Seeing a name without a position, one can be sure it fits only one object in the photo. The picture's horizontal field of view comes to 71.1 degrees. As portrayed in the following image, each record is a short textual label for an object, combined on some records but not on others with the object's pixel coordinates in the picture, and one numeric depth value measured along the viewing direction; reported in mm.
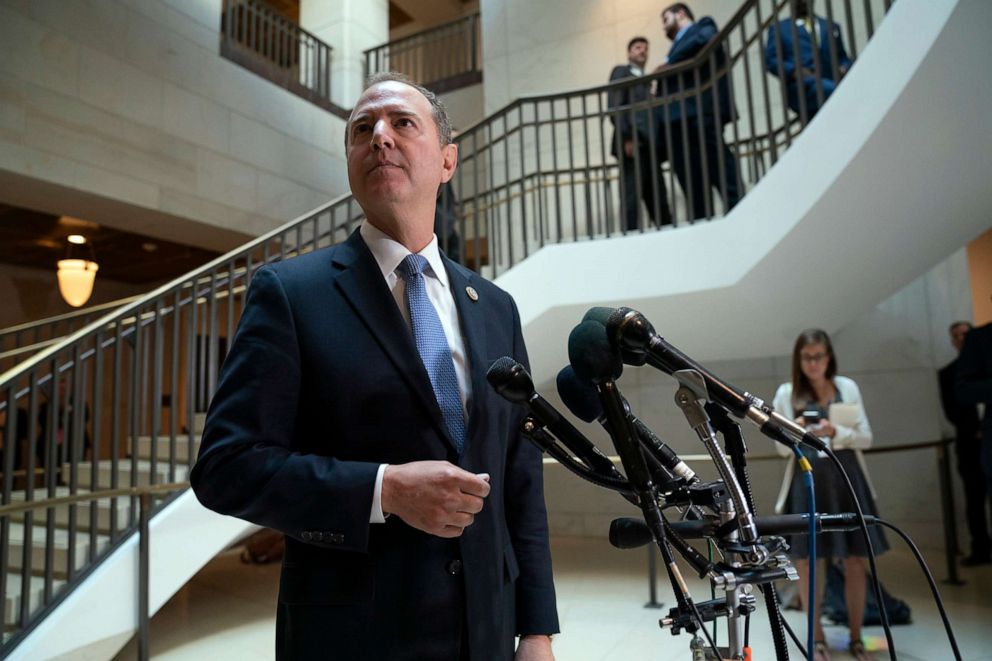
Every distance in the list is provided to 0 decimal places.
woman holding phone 3205
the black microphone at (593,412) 882
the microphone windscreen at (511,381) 856
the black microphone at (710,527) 850
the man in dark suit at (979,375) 3410
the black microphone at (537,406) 849
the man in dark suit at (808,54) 3797
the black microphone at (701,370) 824
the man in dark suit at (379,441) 915
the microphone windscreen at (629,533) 875
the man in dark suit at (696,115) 4473
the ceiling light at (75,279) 6094
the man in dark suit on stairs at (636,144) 4770
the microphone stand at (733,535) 777
